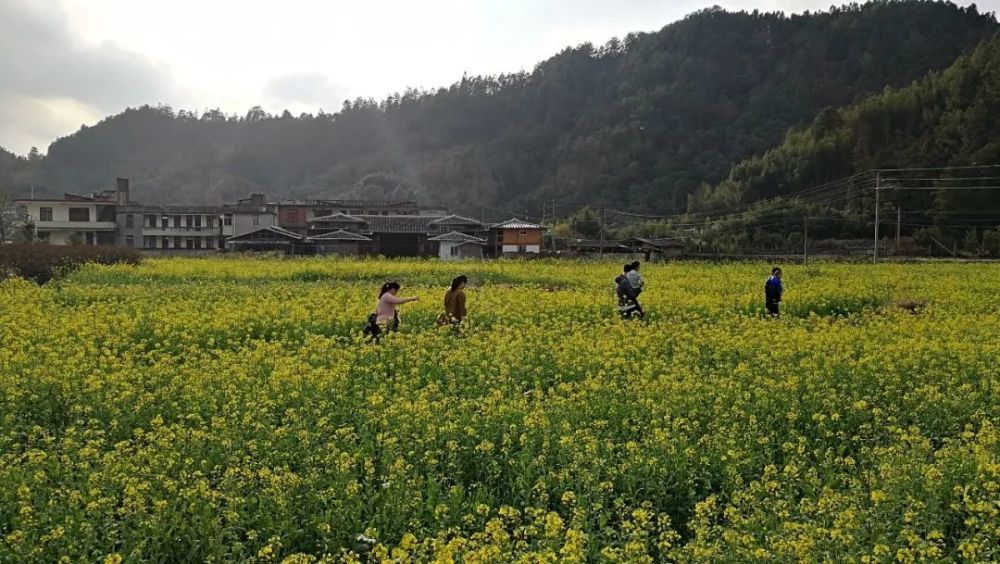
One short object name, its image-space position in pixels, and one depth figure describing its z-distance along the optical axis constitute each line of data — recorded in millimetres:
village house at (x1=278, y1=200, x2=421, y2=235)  69281
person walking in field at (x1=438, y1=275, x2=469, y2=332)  14977
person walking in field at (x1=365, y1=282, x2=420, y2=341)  14094
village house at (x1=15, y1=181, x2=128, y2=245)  64750
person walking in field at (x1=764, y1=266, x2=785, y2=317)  17719
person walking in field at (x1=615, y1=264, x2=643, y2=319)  16547
